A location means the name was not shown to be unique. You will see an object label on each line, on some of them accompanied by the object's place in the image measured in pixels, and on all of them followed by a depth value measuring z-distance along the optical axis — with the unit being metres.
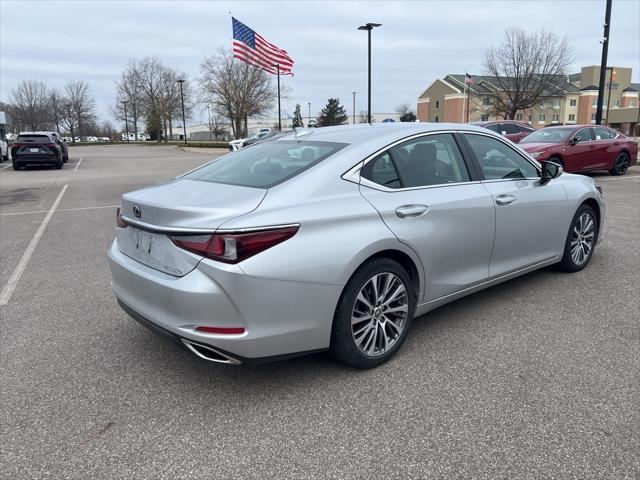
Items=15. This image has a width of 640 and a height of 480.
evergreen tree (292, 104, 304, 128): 72.45
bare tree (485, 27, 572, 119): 45.41
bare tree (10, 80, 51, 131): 82.75
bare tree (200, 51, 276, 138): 59.81
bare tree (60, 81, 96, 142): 84.50
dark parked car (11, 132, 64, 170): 20.58
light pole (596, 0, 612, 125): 17.44
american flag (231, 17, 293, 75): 27.16
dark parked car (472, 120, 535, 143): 18.31
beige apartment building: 80.31
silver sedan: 2.73
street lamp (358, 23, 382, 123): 27.24
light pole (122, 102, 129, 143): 78.66
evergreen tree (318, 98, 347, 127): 81.00
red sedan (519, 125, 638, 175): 13.30
